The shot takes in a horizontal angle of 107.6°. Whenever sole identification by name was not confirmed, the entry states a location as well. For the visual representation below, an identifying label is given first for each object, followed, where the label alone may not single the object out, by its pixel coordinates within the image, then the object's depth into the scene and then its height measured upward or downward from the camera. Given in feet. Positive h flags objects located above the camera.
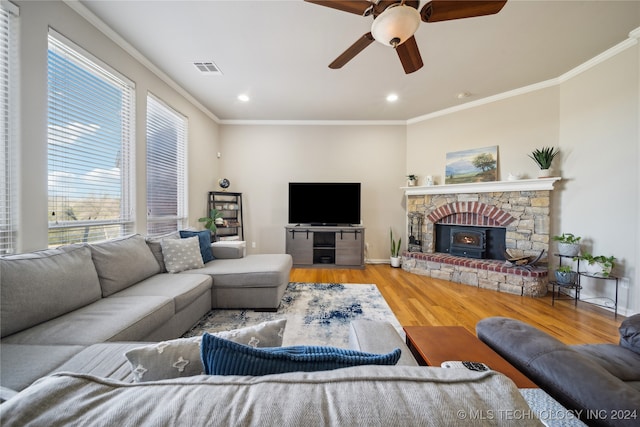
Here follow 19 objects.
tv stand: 14.12 -2.19
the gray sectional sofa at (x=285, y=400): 1.23 -1.08
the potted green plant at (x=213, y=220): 12.85 -0.58
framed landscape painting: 12.09 +2.56
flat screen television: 14.56 +0.52
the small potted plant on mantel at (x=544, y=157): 10.21 +2.49
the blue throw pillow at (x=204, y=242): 9.36 -1.32
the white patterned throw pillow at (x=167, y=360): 2.02 -1.34
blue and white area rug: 6.83 -3.57
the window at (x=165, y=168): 9.72 +1.85
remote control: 2.71 -1.86
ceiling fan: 4.71 +4.25
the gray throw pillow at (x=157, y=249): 8.03 -1.38
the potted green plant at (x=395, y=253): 14.51 -2.58
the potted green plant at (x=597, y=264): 8.37 -1.80
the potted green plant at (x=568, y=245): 9.18 -1.21
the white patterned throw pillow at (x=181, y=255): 7.99 -1.60
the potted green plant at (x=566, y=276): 8.98 -2.40
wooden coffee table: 3.17 -2.15
